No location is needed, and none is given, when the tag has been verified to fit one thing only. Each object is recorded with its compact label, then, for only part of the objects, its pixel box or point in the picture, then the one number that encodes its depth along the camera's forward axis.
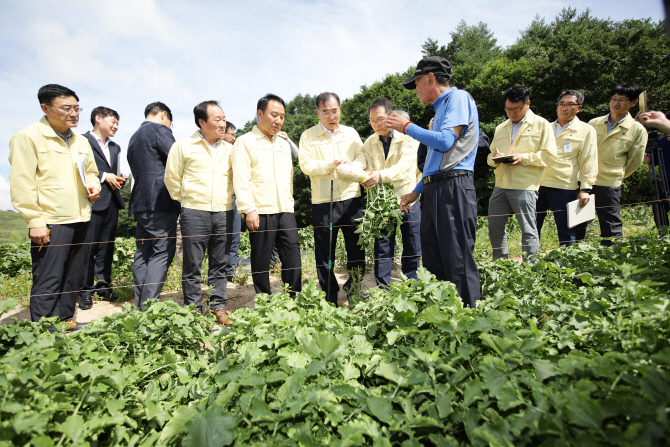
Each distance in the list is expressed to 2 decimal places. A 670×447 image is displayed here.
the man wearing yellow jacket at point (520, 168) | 4.01
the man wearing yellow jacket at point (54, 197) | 3.10
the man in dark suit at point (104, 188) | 4.57
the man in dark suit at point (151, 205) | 4.02
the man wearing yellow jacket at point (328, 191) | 4.02
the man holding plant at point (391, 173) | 4.00
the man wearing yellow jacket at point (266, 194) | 3.69
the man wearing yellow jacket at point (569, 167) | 4.29
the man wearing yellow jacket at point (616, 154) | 4.48
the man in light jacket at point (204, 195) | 3.78
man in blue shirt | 2.79
